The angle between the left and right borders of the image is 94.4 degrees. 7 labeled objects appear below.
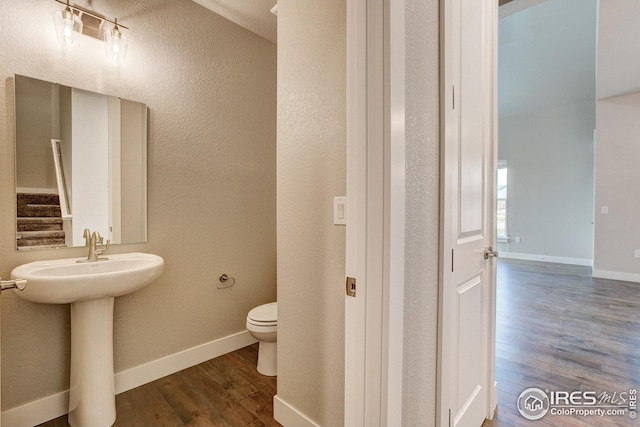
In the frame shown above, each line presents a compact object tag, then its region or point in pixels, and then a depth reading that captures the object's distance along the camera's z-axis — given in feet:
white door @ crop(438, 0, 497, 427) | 3.73
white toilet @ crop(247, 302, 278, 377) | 6.44
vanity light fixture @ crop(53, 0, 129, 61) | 5.41
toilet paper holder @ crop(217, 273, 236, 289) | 7.86
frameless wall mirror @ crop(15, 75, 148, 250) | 5.20
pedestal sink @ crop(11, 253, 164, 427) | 4.75
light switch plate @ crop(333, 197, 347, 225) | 4.14
